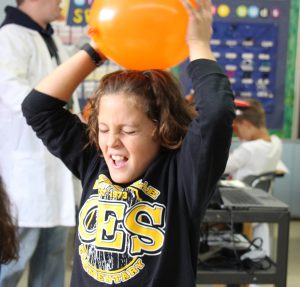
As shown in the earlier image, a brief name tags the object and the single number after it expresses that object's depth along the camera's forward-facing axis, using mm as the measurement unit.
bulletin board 4254
